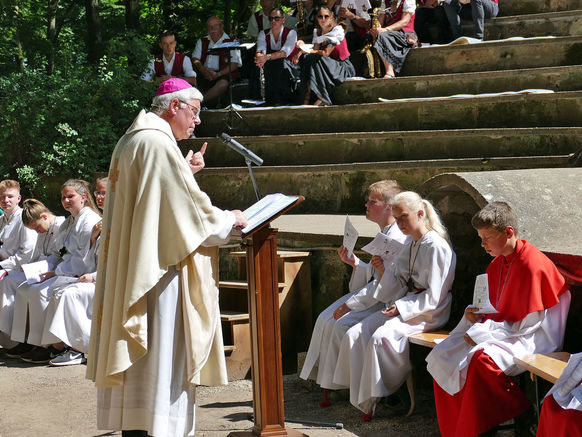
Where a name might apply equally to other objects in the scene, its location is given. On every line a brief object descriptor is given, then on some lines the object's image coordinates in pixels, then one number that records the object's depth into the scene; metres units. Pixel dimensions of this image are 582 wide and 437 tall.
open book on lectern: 4.76
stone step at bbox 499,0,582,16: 13.04
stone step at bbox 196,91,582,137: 9.63
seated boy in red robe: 4.91
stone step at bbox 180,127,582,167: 9.12
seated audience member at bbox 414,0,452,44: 12.59
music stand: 11.45
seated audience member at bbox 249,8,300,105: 11.91
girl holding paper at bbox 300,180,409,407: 6.30
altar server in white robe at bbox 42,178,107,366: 8.19
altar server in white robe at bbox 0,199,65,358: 8.91
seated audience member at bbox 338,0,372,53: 12.42
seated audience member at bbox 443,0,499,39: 12.39
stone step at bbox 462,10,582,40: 12.15
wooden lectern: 5.19
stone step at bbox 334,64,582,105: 10.24
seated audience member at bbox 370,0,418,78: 11.50
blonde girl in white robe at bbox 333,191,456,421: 5.88
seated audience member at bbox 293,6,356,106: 11.30
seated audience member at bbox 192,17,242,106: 12.82
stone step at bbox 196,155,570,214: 8.86
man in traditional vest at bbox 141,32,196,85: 12.79
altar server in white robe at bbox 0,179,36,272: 9.20
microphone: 5.34
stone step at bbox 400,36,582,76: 10.95
